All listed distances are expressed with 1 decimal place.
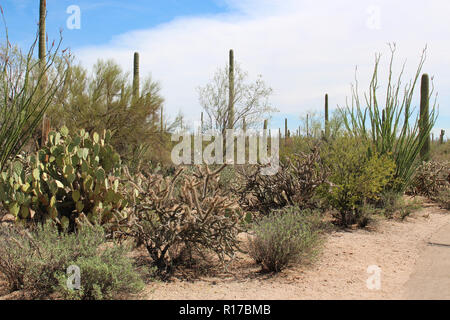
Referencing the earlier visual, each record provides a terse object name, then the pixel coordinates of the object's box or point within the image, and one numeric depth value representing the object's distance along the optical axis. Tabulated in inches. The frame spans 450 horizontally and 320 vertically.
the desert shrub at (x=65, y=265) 173.5
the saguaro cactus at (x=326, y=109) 1280.8
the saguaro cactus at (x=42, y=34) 576.4
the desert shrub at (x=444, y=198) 449.4
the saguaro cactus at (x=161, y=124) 648.3
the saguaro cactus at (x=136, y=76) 634.8
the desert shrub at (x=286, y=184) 330.3
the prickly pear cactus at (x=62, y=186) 253.6
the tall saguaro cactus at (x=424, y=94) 689.0
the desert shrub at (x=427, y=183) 504.1
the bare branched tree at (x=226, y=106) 852.6
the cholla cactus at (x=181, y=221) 203.2
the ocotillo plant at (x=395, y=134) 427.8
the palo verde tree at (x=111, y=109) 548.4
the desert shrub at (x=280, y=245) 216.4
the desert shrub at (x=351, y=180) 331.6
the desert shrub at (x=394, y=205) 376.8
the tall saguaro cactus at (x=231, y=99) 848.3
